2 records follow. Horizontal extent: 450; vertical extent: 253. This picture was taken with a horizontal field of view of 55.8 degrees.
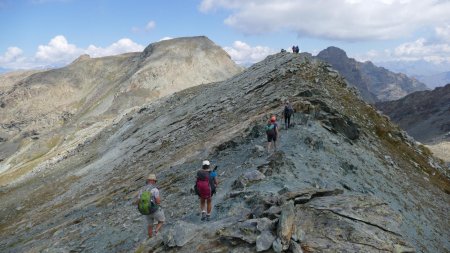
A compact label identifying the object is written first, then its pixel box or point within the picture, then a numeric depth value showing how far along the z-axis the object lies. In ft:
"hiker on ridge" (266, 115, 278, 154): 78.33
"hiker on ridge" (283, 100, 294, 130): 92.32
